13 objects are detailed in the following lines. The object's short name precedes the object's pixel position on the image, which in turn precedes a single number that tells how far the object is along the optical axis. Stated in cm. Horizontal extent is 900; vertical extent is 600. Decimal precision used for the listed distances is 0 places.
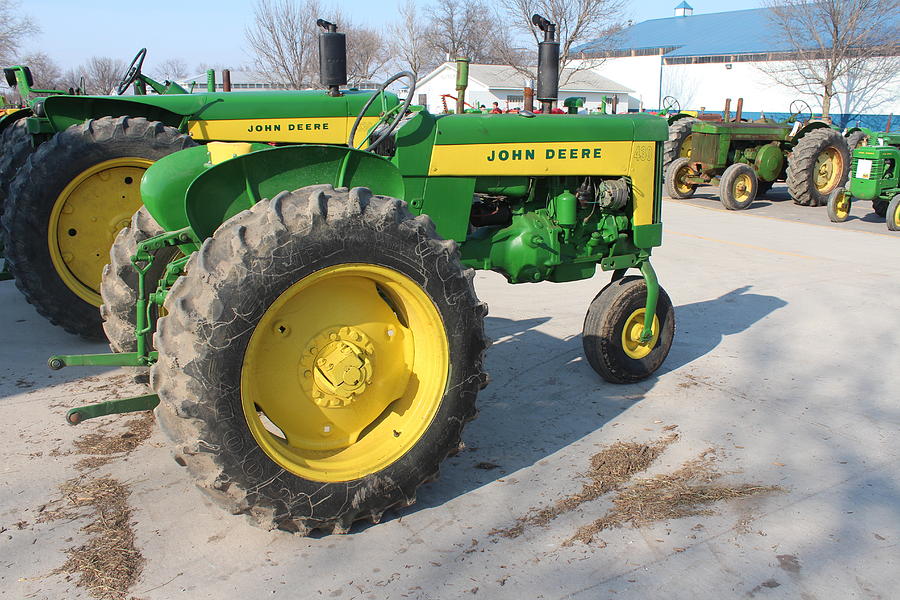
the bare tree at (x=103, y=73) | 5246
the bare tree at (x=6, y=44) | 4184
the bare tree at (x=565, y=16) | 3422
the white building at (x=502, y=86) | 4456
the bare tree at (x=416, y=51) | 5456
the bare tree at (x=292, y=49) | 3722
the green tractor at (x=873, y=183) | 1203
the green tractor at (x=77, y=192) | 572
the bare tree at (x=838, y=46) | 3192
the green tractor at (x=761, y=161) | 1451
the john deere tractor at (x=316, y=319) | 269
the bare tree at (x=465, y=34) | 5412
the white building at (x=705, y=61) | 4209
